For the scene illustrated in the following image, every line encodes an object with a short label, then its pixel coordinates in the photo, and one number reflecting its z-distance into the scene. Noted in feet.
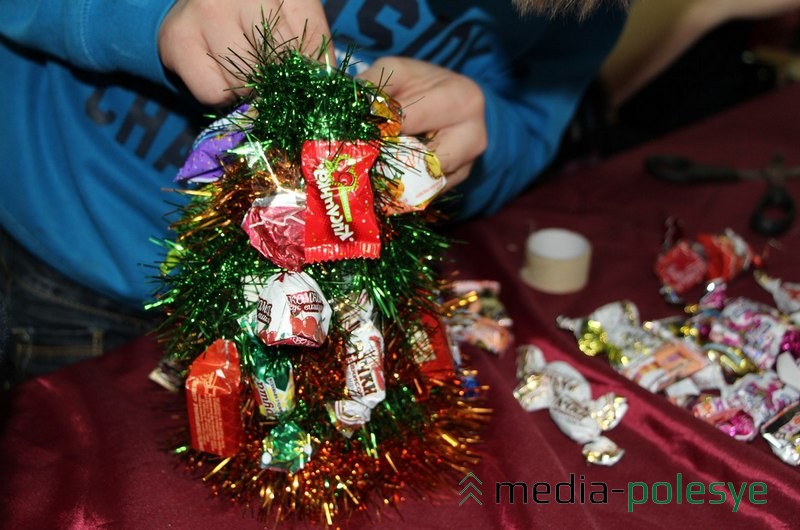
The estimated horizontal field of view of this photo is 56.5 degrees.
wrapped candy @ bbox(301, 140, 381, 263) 1.73
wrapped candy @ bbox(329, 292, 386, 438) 1.88
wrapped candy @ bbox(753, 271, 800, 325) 2.72
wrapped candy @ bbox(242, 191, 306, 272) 1.74
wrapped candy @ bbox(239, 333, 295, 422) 1.84
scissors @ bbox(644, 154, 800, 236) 3.30
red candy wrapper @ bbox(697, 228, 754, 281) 2.91
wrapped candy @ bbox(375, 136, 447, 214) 1.86
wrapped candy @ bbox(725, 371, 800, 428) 2.30
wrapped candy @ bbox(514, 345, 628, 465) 2.23
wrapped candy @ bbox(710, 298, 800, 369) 2.47
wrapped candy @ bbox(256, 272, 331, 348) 1.70
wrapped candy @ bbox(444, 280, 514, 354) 2.37
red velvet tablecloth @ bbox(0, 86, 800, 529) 2.02
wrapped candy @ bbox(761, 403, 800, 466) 2.18
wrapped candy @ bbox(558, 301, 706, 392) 2.43
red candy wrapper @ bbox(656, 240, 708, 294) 2.91
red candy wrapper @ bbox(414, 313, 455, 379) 2.05
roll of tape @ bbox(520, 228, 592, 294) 2.91
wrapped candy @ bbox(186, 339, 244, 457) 1.86
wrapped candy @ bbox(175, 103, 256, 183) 1.88
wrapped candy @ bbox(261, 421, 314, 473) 1.90
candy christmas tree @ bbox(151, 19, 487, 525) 1.75
